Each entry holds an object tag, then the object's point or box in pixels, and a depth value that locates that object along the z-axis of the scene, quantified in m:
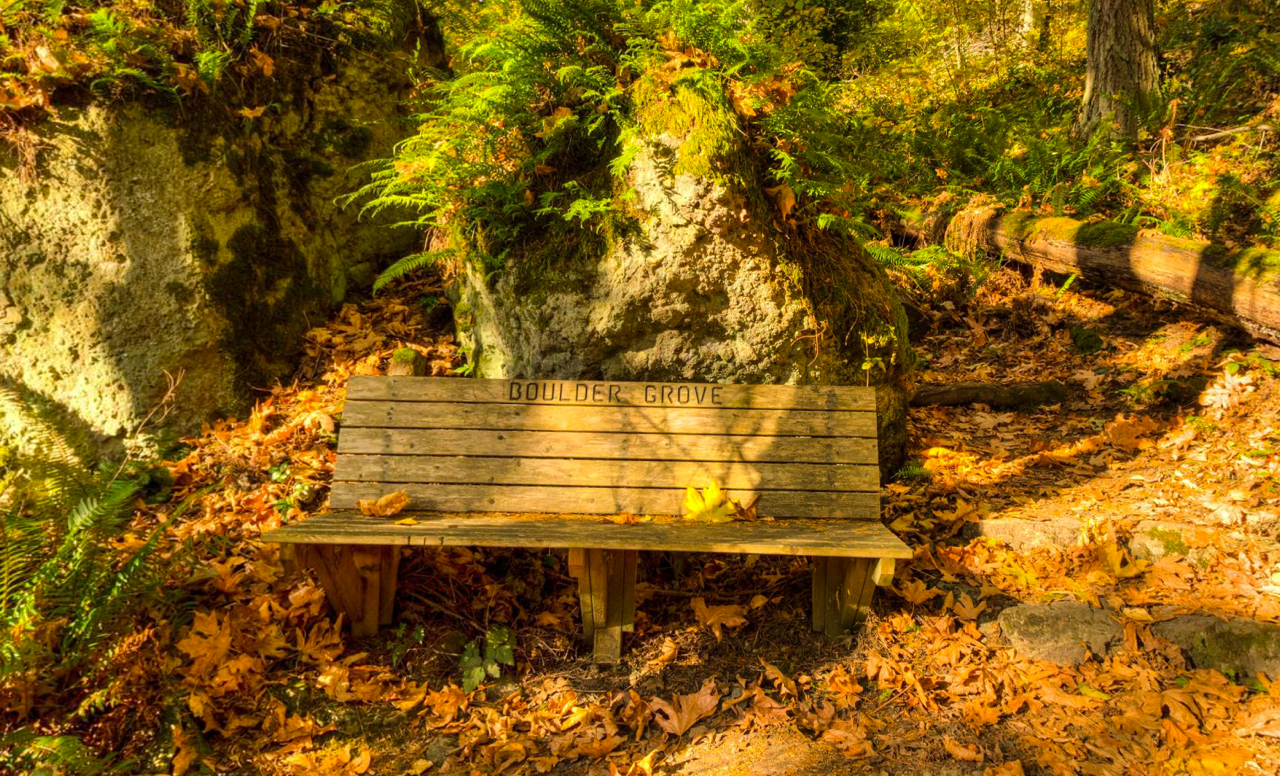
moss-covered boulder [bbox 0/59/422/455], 4.11
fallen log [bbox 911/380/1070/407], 5.27
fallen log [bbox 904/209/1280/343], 4.66
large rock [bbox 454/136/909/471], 3.71
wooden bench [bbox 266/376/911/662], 3.22
